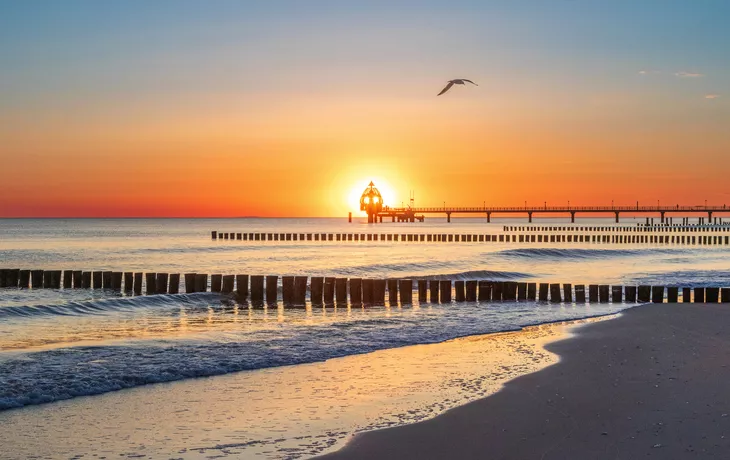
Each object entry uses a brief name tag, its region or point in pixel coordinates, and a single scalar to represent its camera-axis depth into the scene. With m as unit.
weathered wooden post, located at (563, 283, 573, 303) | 22.52
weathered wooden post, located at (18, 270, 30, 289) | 28.76
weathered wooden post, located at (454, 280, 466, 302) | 22.70
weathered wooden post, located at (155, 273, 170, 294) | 25.31
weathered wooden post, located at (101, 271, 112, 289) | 28.02
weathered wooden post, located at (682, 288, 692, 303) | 21.21
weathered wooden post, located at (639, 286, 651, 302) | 21.78
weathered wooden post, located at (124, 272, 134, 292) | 26.59
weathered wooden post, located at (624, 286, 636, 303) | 22.11
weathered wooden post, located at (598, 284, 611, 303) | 22.05
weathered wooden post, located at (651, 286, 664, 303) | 21.51
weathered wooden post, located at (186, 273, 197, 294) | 24.05
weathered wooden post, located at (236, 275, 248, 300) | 23.19
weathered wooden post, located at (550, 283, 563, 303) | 22.19
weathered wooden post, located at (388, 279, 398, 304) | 22.36
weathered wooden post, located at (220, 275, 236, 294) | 23.36
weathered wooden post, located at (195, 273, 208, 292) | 24.05
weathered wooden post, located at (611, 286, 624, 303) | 22.05
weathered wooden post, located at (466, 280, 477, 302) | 22.56
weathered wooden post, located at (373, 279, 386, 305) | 22.23
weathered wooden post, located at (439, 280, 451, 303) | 22.17
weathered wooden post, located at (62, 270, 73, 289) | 28.35
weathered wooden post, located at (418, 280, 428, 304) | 22.69
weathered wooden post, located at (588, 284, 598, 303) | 22.16
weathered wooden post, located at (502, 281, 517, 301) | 22.53
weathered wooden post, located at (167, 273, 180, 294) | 25.03
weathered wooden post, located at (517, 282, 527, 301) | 22.48
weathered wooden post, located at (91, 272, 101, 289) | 28.28
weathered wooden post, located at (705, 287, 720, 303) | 20.92
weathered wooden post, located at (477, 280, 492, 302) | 22.59
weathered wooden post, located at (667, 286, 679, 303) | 21.88
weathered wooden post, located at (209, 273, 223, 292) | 23.62
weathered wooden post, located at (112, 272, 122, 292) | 27.36
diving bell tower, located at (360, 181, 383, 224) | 157.38
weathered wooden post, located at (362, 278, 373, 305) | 22.16
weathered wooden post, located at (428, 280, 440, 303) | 22.38
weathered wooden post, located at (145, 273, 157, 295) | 25.44
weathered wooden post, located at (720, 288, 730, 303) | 20.81
